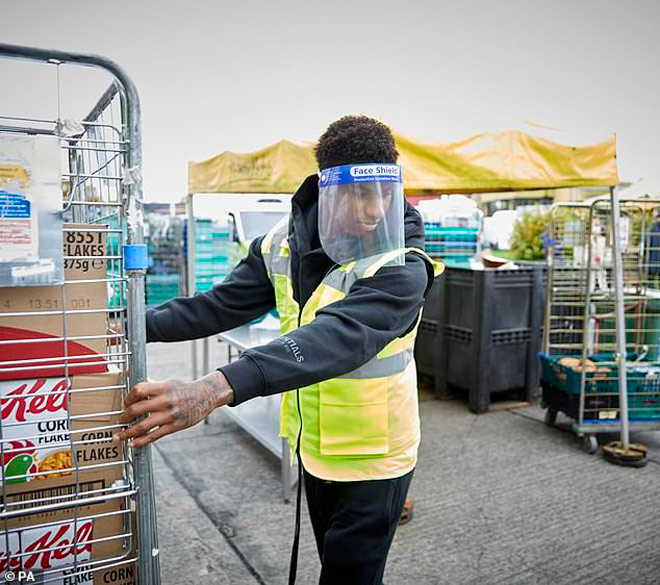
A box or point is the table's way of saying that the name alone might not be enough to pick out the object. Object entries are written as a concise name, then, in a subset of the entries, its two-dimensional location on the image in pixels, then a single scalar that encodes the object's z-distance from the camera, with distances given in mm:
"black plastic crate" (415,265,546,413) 5363
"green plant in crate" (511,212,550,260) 6750
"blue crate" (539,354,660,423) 4520
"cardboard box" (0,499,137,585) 1289
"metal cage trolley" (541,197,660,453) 4477
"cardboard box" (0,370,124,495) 1286
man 1606
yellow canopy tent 3820
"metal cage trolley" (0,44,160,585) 1153
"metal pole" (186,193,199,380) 5047
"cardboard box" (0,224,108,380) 1268
